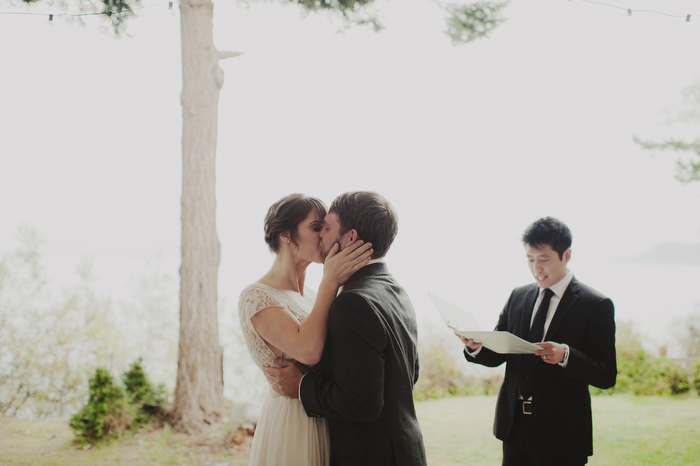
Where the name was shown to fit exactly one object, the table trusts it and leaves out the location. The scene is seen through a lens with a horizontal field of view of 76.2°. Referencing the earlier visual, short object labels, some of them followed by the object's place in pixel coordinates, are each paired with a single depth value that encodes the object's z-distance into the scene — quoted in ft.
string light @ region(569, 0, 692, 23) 12.94
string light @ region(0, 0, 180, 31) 13.96
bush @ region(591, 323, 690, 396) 14.52
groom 4.39
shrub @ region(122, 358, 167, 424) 13.41
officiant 6.31
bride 4.95
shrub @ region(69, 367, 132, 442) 12.36
